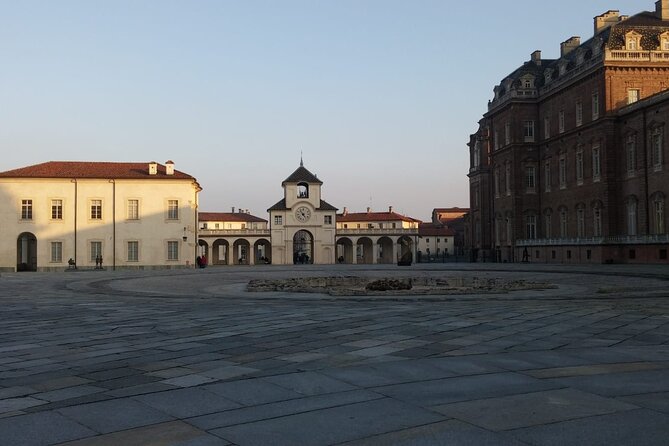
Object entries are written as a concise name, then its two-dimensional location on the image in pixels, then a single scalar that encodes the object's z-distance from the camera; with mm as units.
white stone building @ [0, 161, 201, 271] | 58250
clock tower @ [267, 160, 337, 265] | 81312
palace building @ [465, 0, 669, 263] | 48781
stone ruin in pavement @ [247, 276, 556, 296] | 20297
